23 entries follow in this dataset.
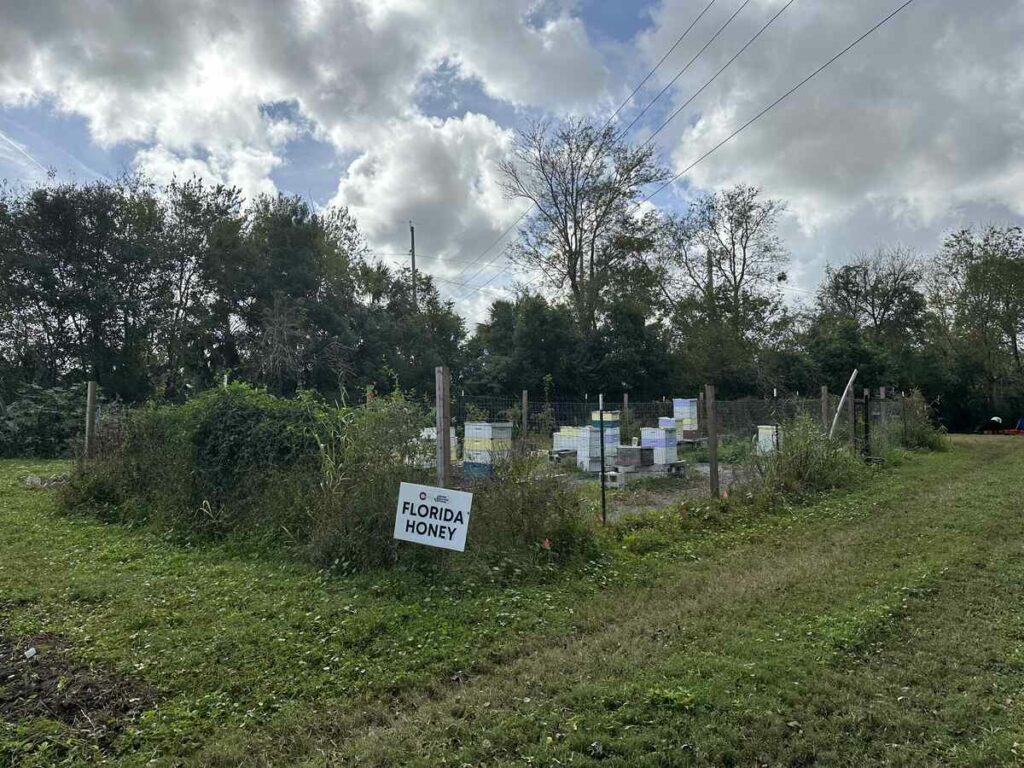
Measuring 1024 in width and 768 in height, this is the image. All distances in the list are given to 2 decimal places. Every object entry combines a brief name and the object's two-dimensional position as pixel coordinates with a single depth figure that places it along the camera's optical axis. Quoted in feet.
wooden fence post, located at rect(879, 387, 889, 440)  50.01
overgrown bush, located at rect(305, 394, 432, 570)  18.03
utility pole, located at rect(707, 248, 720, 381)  103.50
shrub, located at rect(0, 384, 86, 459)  53.26
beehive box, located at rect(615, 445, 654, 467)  41.19
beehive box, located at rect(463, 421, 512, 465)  23.29
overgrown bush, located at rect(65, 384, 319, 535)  22.20
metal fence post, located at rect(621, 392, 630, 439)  56.75
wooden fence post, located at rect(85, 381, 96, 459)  29.91
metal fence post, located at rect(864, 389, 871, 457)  42.96
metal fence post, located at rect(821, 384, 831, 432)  38.80
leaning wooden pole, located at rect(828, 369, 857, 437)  35.78
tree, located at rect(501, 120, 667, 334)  104.58
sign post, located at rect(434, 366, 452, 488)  18.26
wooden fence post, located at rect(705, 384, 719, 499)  28.43
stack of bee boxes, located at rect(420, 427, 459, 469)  19.89
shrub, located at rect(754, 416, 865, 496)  29.86
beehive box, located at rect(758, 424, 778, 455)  33.42
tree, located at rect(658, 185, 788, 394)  104.58
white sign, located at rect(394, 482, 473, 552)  16.61
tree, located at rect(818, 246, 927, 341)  128.98
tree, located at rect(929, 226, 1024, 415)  104.47
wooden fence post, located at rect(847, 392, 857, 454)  41.55
